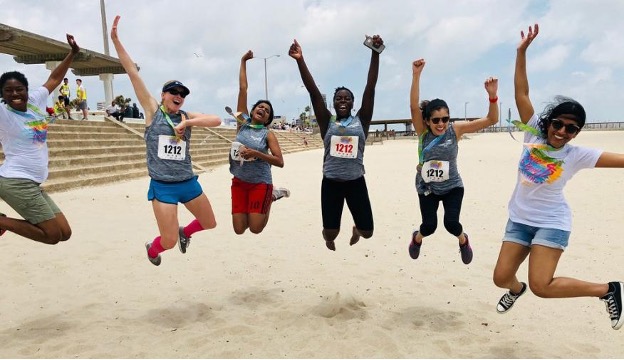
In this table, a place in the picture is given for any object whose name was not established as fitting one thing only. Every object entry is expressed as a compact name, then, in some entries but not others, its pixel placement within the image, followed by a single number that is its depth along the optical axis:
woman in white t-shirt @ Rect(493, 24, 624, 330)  3.54
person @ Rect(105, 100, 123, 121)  21.61
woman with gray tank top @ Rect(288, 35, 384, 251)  4.91
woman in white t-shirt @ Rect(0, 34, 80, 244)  4.30
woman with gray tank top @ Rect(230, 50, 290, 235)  5.29
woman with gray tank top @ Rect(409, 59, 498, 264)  4.68
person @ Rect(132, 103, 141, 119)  27.72
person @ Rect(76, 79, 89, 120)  19.61
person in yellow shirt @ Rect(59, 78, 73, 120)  19.55
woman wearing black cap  4.54
